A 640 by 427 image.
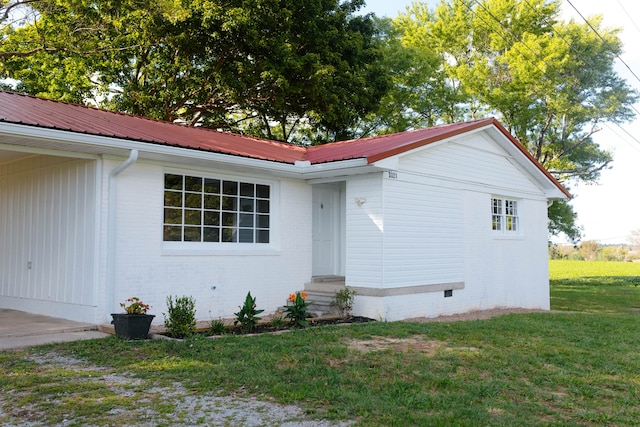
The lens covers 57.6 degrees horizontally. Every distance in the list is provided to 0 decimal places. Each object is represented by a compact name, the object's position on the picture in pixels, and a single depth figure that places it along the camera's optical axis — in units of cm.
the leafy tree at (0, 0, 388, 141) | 1712
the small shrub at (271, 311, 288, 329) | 911
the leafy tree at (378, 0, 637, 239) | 2420
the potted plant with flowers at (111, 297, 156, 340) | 751
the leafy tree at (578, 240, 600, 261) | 5719
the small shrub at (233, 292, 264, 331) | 866
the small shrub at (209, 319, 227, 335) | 824
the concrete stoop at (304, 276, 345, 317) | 1073
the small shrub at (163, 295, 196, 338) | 790
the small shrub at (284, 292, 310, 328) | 923
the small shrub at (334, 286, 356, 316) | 1050
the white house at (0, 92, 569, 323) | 884
